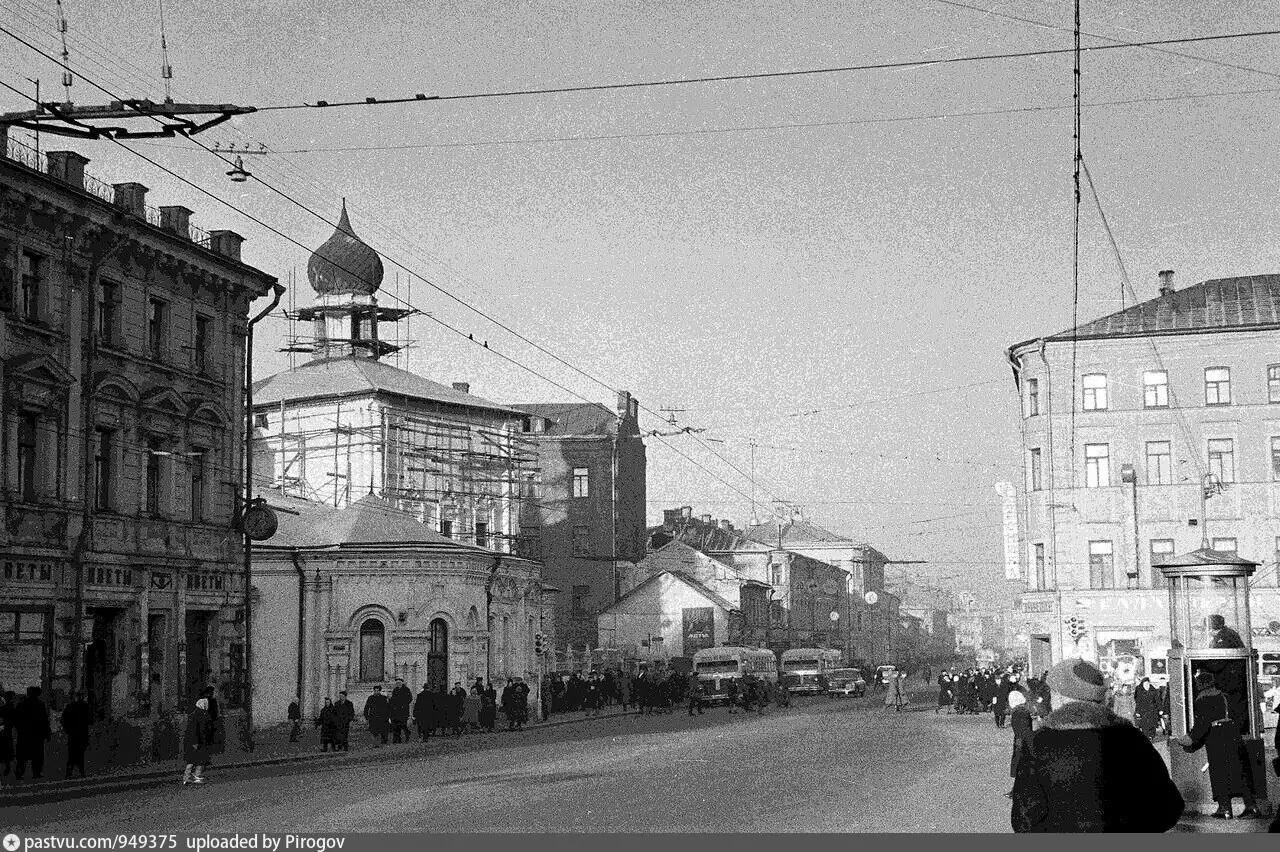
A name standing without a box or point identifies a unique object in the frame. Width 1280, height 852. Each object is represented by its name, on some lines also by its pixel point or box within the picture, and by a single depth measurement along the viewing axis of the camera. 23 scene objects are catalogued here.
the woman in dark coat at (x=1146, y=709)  29.50
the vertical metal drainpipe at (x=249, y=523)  33.75
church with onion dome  43.94
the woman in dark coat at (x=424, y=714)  37.28
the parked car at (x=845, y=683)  78.38
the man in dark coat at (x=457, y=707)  39.34
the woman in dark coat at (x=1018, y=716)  18.72
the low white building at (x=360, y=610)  43.53
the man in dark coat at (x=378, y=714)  36.19
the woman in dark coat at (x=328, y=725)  33.28
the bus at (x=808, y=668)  78.31
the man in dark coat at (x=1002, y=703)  40.66
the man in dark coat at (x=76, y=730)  25.56
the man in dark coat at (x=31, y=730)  24.50
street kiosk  15.96
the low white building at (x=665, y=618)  84.94
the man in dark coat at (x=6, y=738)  24.48
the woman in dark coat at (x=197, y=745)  22.67
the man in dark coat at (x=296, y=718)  35.56
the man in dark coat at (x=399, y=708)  36.75
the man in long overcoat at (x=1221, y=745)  15.13
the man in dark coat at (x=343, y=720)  33.34
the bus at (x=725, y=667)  62.78
